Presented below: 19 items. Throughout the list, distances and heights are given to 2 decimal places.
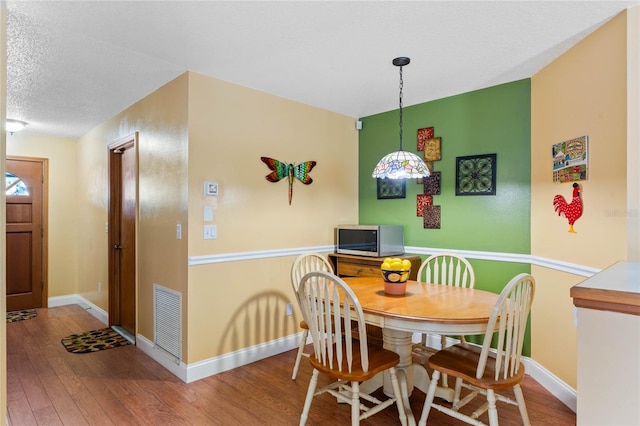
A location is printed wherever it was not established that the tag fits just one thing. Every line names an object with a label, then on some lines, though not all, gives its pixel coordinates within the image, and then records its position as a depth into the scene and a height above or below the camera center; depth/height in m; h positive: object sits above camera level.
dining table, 1.79 -0.53
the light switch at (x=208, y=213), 2.77 -0.01
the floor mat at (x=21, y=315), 4.26 -1.26
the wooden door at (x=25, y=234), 4.55 -0.29
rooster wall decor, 2.31 +0.03
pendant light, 2.35 +0.30
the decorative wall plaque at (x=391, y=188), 3.65 +0.24
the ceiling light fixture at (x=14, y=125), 3.92 +0.96
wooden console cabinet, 3.30 -0.51
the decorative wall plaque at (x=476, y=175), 3.04 +0.32
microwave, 3.32 -0.27
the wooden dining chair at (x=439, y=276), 2.64 -0.53
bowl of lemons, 2.25 -0.40
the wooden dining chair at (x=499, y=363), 1.70 -0.79
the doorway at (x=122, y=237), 3.62 -0.27
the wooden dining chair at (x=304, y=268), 2.68 -0.46
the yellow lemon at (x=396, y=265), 2.25 -0.34
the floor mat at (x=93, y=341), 3.32 -1.26
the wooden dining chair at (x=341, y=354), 1.82 -0.79
